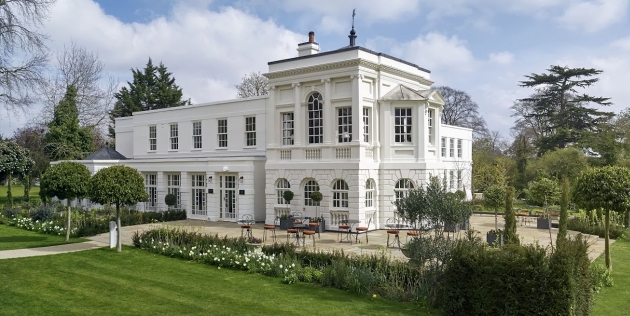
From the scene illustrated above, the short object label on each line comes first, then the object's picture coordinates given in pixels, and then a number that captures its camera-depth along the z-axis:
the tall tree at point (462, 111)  58.94
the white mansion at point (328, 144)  21.23
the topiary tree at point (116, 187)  15.95
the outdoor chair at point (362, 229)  17.26
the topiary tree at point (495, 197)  19.88
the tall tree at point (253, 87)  48.56
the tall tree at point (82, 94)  39.38
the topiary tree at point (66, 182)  17.94
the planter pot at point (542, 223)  22.13
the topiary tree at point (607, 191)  12.86
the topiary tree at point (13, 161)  32.44
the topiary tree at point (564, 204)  13.50
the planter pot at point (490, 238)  17.09
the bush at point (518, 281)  8.34
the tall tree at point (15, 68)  21.45
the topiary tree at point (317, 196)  20.88
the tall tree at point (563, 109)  42.97
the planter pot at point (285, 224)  21.27
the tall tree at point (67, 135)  35.34
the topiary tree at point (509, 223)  13.70
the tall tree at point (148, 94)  52.28
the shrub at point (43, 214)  23.12
